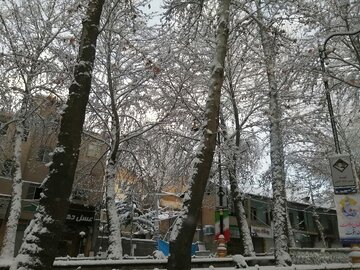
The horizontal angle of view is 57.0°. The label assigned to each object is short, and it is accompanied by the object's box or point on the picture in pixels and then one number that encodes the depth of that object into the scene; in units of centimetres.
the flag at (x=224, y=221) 1505
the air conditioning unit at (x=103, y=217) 2711
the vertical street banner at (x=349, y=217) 674
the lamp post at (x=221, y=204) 1485
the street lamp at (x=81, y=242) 2435
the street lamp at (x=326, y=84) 882
